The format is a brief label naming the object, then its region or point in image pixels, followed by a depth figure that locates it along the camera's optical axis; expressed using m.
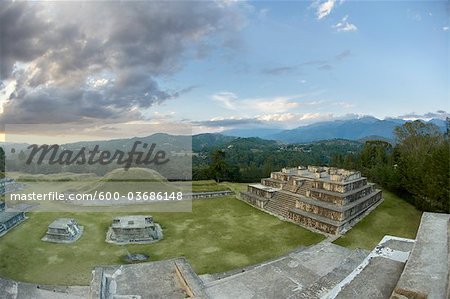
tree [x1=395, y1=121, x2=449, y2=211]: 19.47
